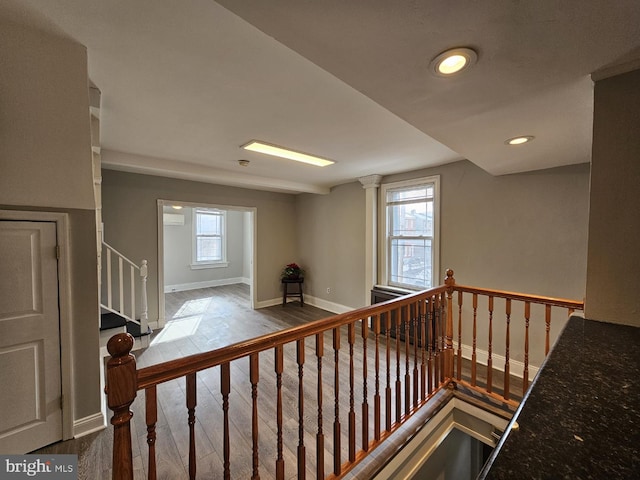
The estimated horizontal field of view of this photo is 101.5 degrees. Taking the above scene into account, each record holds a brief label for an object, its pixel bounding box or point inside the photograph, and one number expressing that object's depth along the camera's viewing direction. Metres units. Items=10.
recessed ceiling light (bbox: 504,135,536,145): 1.90
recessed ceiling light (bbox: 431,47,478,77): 1.02
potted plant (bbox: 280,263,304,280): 5.56
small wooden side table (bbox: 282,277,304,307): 5.51
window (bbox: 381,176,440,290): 3.71
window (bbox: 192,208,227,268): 7.20
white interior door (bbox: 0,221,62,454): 1.57
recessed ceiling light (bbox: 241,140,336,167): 2.79
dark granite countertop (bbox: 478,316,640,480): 0.52
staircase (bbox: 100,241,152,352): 3.23
